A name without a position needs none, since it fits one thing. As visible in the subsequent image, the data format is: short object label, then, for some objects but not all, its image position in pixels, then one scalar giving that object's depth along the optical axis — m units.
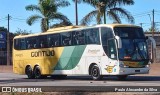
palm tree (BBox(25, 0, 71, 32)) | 51.03
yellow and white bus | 25.73
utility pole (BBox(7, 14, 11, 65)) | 60.47
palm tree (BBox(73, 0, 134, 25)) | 44.66
